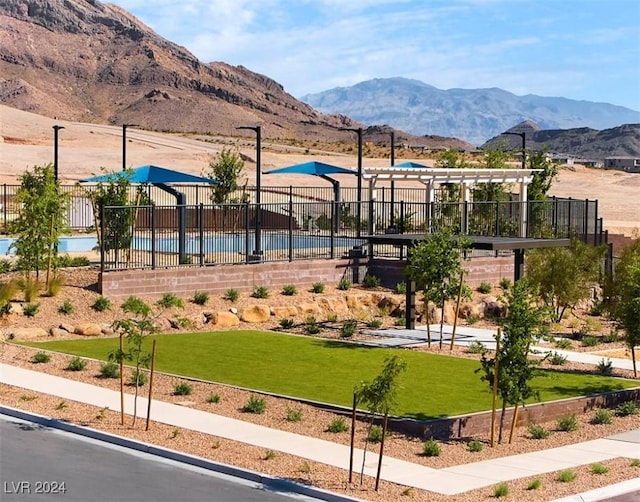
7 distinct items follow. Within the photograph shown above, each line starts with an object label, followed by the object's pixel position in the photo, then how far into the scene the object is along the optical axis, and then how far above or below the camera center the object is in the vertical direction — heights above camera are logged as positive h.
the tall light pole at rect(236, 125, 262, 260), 32.34 -1.15
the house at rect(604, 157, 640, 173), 153.77 +5.51
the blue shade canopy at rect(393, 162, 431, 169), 47.53 +1.43
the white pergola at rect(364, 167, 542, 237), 35.03 +0.76
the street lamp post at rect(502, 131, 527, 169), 43.12 +1.90
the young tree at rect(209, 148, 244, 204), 47.31 +0.79
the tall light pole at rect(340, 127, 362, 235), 34.78 +0.76
